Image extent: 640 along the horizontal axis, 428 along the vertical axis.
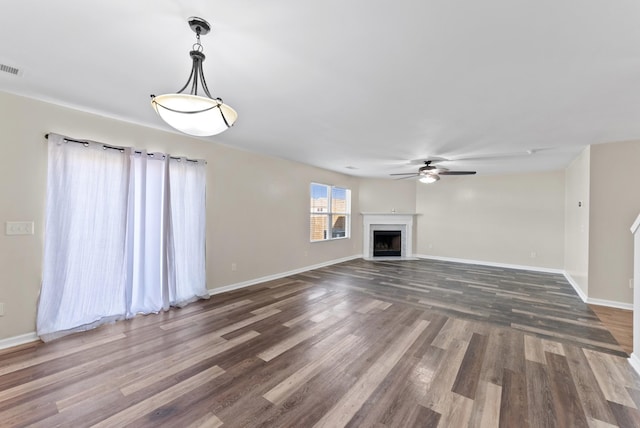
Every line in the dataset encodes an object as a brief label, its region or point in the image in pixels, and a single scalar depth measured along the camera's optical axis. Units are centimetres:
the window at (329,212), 651
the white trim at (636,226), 230
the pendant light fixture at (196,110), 150
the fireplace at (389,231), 799
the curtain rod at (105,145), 282
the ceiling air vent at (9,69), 210
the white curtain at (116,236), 279
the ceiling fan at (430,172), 492
